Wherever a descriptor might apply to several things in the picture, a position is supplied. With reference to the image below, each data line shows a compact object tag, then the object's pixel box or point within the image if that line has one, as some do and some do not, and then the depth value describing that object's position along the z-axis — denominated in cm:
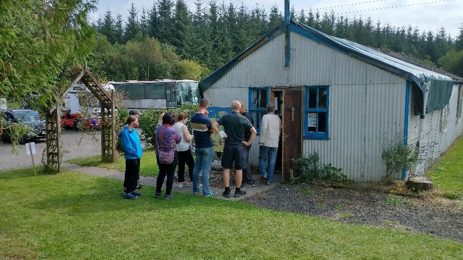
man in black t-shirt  854
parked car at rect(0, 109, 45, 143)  2088
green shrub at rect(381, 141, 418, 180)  881
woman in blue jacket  852
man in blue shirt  860
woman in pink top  830
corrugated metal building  921
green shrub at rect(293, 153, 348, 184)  990
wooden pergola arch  1181
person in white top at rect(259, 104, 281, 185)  977
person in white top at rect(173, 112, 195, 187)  925
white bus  3052
